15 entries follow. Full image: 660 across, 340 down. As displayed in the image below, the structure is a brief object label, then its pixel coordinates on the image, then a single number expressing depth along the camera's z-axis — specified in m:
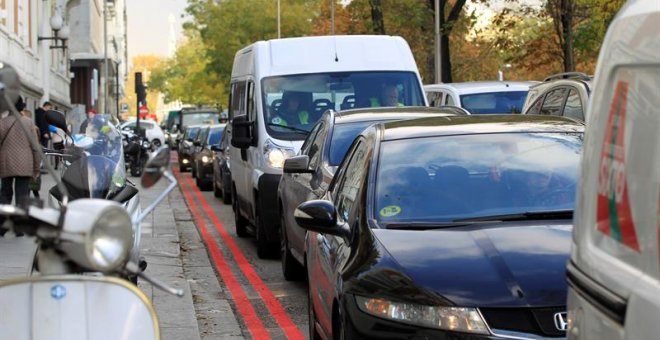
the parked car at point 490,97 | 20.39
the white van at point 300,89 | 14.63
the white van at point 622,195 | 3.36
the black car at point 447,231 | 5.75
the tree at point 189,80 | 86.31
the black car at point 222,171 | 22.45
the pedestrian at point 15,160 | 15.99
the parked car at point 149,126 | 47.75
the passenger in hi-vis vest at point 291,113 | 14.93
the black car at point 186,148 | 40.34
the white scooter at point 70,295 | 4.16
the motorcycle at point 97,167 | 7.82
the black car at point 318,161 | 11.18
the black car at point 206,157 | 30.59
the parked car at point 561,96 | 14.38
